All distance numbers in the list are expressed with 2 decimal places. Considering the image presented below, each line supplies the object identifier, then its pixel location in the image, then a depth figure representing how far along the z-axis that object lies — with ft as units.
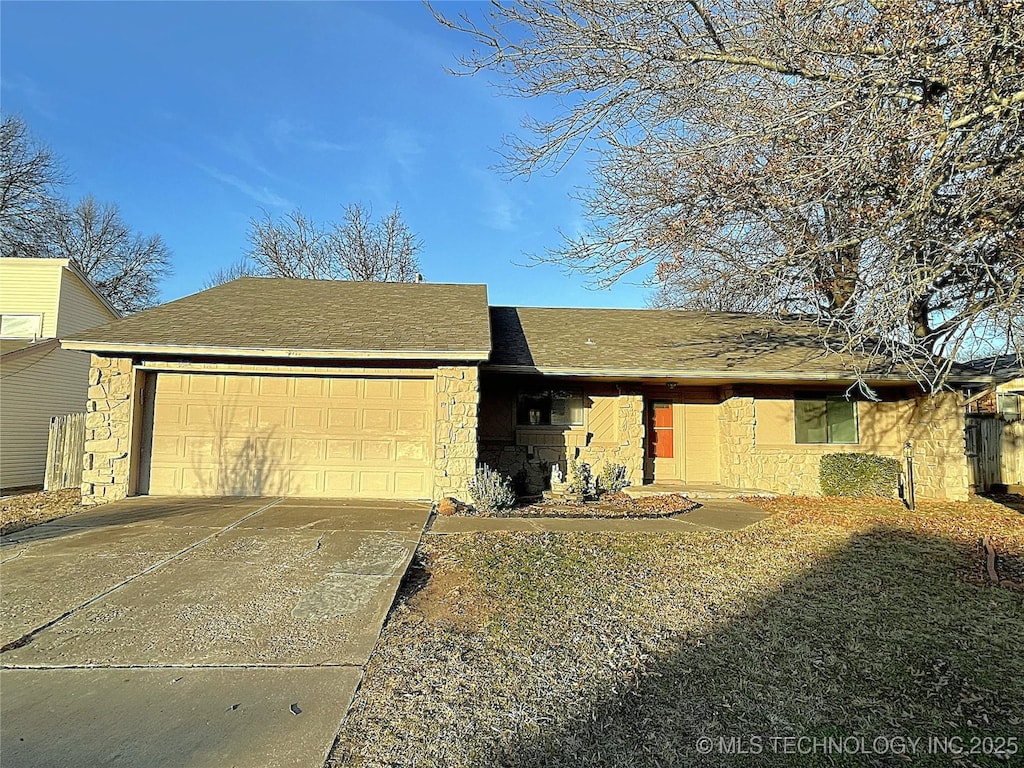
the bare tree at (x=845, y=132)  17.40
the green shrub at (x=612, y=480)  35.35
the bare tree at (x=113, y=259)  91.50
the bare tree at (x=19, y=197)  73.10
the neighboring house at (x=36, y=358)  39.96
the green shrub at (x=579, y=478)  33.27
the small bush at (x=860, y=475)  34.68
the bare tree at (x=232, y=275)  115.90
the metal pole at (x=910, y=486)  33.13
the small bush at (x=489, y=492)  27.94
